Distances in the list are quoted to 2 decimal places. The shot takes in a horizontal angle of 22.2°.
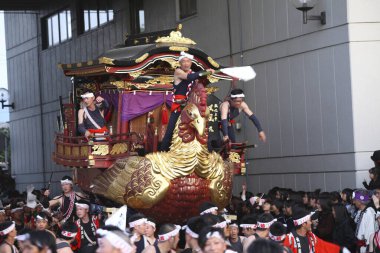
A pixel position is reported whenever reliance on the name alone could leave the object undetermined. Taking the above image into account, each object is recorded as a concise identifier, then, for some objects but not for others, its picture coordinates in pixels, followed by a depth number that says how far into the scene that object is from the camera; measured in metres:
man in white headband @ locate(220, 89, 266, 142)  17.66
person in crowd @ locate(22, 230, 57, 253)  8.04
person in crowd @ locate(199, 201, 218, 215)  14.32
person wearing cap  15.42
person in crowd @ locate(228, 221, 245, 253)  14.06
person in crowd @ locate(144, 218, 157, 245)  12.97
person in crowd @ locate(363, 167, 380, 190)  17.37
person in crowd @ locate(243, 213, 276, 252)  12.76
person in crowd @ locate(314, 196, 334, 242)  16.43
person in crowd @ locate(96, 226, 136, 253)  7.90
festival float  16.06
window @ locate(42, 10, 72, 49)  34.63
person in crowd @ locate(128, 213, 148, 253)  12.77
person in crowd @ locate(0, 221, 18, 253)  12.54
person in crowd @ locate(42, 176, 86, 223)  18.03
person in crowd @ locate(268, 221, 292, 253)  11.94
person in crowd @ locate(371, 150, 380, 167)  18.14
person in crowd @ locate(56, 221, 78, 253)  12.54
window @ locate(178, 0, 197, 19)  25.48
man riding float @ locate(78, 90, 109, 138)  17.41
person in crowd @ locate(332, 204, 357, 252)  15.78
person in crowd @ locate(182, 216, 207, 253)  10.82
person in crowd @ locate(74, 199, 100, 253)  16.25
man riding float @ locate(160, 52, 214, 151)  15.98
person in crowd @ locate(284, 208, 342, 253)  12.46
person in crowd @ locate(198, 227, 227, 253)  8.80
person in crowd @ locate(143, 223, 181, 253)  11.38
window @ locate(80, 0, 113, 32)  31.22
